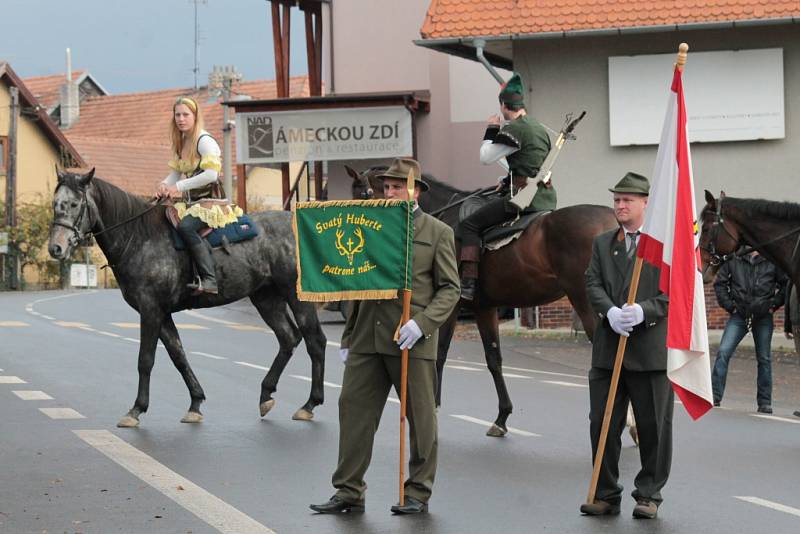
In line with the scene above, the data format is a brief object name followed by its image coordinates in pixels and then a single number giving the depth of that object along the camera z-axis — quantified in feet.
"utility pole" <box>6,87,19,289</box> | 194.49
